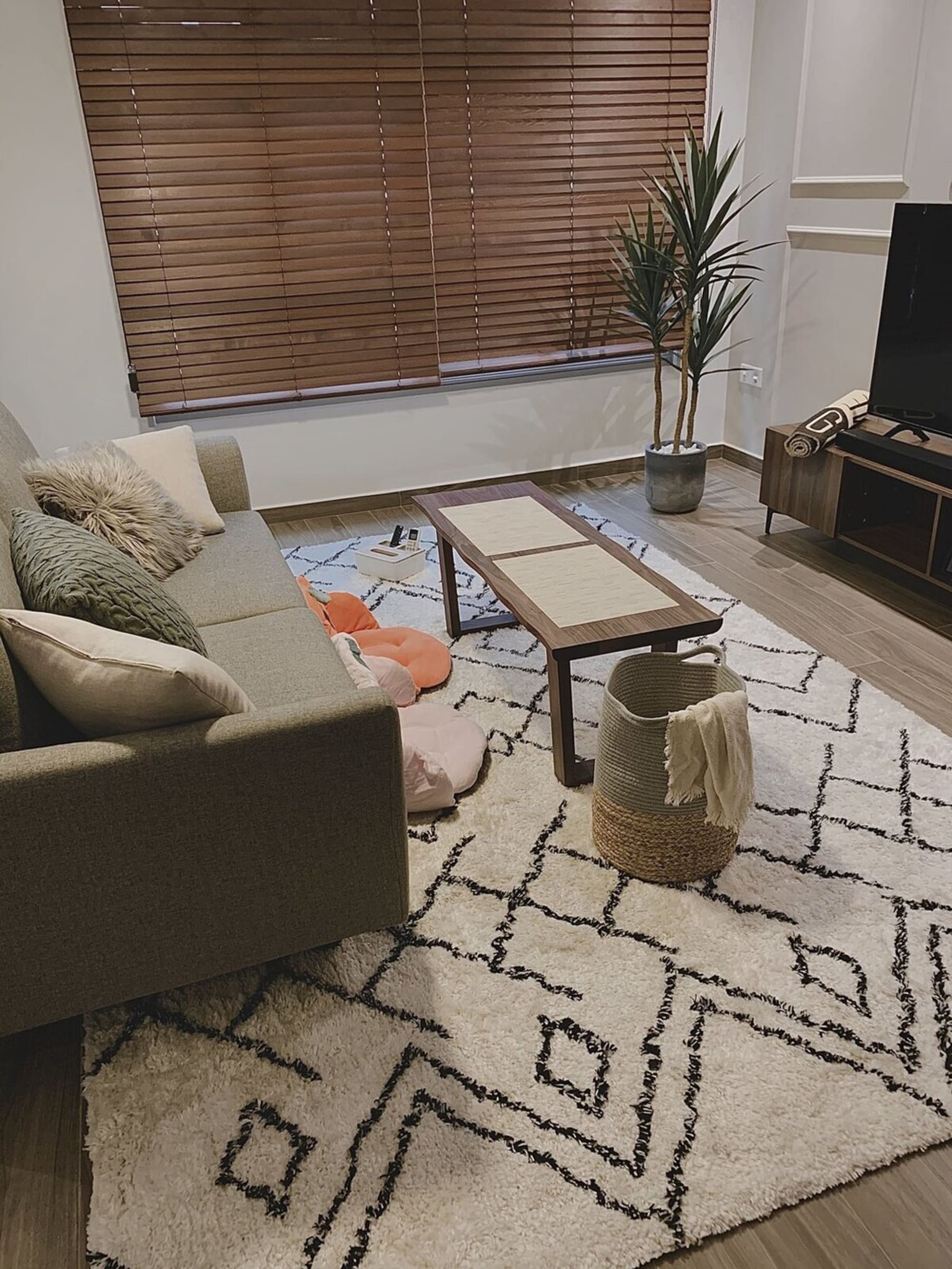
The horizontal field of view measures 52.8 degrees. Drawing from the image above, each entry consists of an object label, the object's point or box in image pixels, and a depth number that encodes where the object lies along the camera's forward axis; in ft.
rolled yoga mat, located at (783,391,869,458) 11.23
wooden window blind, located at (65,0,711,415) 11.86
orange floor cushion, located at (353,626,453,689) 9.18
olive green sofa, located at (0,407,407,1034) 4.52
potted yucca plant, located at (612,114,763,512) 12.18
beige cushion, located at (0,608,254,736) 4.61
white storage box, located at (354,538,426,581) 11.58
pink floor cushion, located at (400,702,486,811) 7.18
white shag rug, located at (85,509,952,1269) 4.47
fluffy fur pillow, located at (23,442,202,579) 8.27
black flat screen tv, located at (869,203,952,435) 9.96
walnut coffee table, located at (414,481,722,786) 7.11
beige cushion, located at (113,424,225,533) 9.53
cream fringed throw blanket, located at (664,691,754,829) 5.72
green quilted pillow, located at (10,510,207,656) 5.23
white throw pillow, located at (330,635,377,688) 7.62
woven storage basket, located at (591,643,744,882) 6.09
